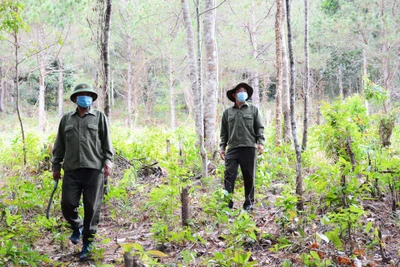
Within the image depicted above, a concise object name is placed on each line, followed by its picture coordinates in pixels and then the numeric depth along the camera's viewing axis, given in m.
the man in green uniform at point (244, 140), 5.40
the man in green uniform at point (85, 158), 4.22
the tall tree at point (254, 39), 19.62
